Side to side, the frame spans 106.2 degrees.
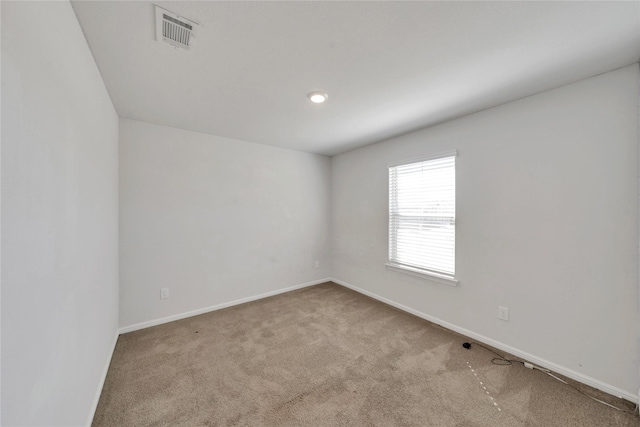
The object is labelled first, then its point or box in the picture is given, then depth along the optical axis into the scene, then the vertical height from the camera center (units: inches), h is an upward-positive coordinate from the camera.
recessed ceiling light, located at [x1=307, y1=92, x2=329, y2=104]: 81.7 +39.4
